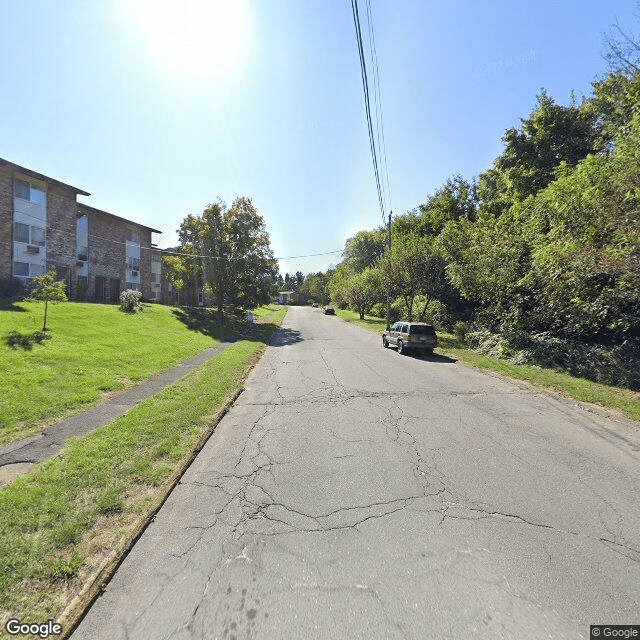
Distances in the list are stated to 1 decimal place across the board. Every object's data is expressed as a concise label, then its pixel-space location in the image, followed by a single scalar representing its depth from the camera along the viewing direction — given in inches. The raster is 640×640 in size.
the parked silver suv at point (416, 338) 595.5
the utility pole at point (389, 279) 949.1
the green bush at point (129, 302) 925.8
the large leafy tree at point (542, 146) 792.9
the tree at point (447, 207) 1259.8
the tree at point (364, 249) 2133.4
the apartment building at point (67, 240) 937.5
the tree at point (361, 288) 1261.3
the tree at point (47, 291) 503.2
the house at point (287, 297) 4522.6
